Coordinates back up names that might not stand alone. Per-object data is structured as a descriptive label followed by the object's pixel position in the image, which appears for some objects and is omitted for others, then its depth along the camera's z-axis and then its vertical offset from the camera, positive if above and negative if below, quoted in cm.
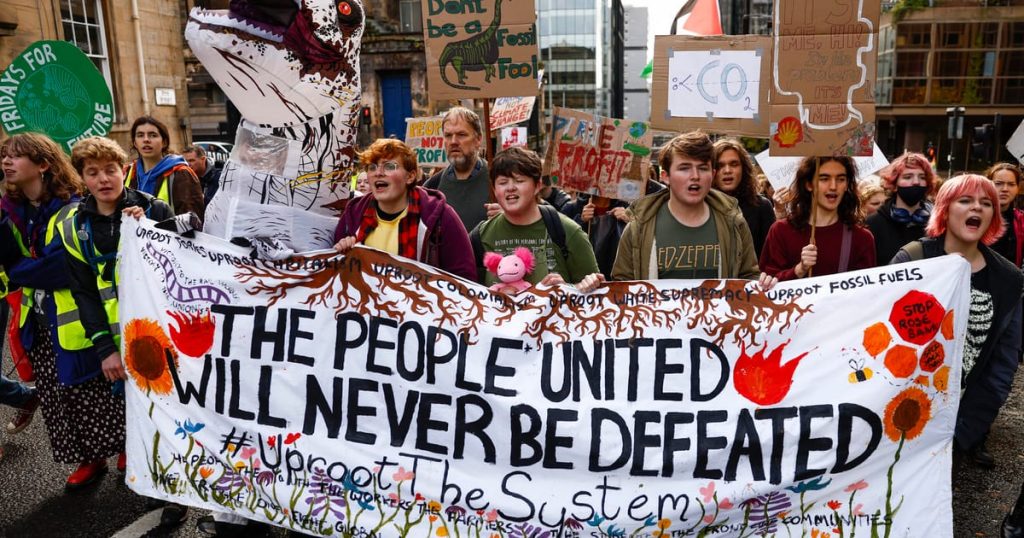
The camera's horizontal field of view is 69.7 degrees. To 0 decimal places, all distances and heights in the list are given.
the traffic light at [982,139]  1482 -58
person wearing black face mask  448 -59
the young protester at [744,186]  469 -44
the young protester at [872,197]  532 -60
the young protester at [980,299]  322 -82
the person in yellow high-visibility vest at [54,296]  390 -87
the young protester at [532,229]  348 -52
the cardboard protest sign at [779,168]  598 -43
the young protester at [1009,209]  516 -72
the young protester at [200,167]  686 -34
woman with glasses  344 -45
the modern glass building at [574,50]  8469 +810
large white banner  290 -115
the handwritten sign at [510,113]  808 +10
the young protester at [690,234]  342 -54
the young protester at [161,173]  482 -28
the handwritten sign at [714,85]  421 +18
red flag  756 +99
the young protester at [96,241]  366 -54
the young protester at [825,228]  381 -59
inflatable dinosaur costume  333 +12
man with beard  492 -33
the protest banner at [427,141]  861 -20
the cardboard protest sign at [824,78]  351 +17
